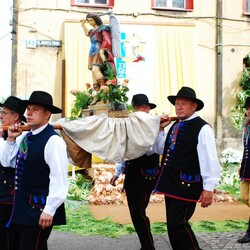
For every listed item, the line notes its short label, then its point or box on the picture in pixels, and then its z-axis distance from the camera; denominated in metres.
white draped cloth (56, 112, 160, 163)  4.29
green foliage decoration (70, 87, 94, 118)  7.30
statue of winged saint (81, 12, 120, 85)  7.32
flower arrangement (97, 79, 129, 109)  6.11
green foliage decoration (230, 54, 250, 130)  14.25
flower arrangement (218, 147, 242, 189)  10.02
